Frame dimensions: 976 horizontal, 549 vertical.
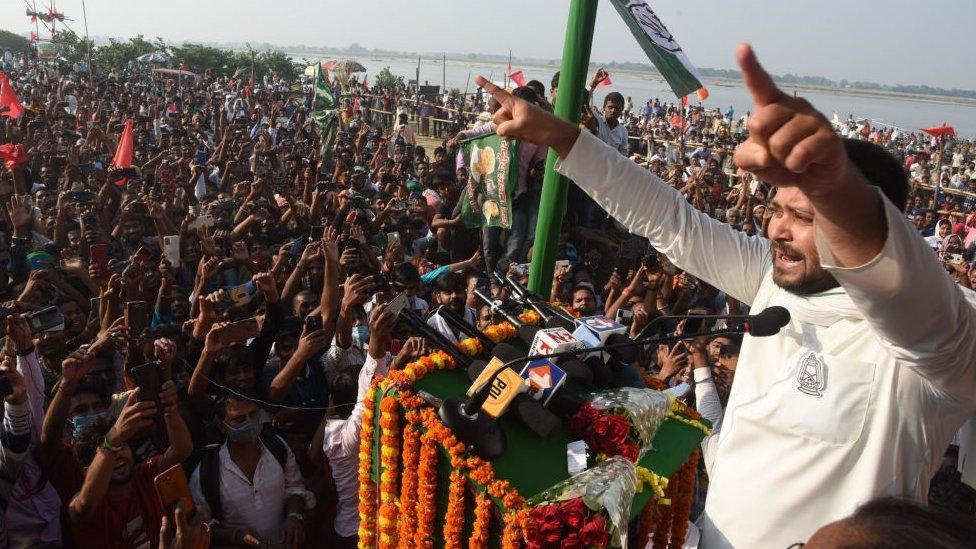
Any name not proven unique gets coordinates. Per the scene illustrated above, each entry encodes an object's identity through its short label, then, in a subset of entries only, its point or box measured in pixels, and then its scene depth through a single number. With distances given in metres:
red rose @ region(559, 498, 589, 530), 1.42
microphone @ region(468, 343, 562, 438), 1.68
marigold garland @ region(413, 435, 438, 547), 1.77
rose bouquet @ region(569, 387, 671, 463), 1.72
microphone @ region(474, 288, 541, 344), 2.16
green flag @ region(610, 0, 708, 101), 3.41
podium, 1.63
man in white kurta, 1.12
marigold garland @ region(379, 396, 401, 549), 1.87
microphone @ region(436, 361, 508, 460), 1.61
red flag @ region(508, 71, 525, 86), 18.35
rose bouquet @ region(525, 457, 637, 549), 1.41
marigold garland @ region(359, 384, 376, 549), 2.12
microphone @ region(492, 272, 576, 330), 2.21
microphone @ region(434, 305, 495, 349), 2.12
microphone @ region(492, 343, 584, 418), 1.80
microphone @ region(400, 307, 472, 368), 2.04
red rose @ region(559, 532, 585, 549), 1.41
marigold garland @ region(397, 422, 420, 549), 1.84
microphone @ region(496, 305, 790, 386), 1.59
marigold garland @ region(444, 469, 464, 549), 1.71
